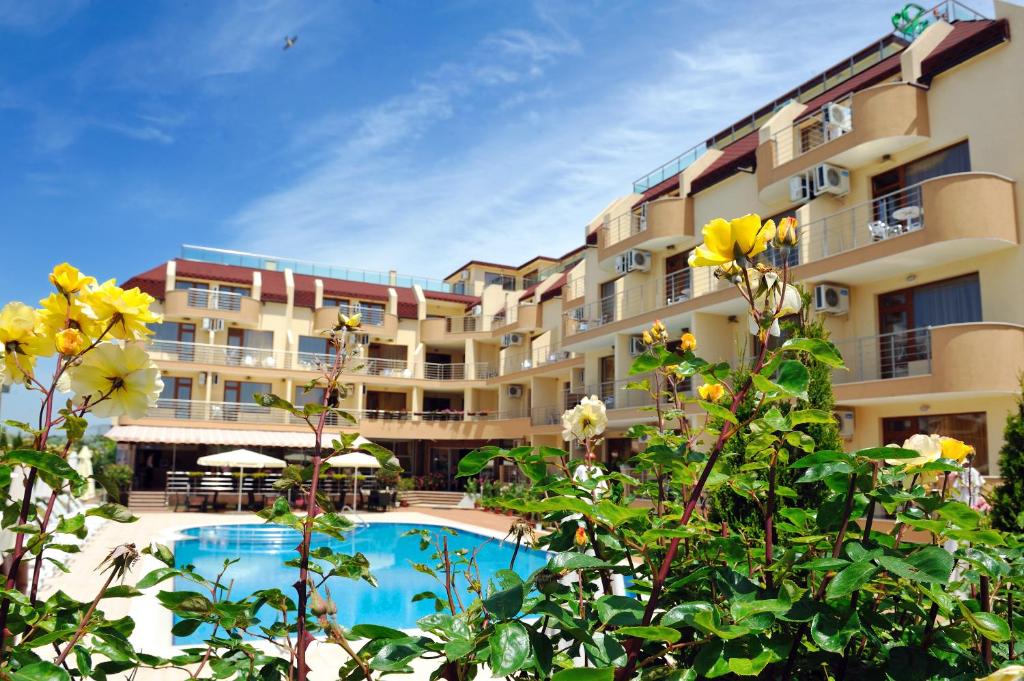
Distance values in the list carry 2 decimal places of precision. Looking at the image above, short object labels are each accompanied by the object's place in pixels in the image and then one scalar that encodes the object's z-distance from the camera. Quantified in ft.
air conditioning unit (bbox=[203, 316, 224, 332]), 99.86
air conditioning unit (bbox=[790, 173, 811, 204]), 50.03
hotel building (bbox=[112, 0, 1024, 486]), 41.27
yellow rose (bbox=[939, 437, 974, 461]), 5.83
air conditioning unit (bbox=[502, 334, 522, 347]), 104.06
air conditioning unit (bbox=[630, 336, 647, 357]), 63.46
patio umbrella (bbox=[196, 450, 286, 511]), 76.74
